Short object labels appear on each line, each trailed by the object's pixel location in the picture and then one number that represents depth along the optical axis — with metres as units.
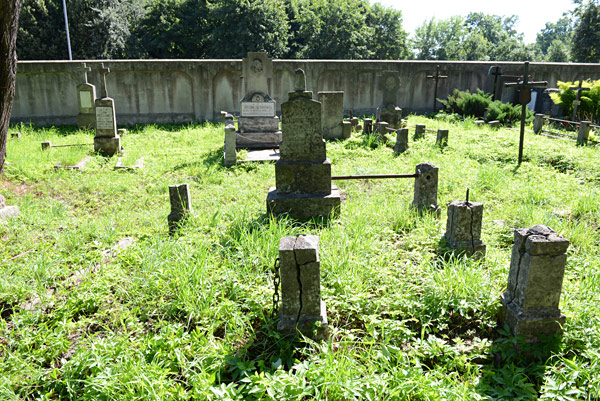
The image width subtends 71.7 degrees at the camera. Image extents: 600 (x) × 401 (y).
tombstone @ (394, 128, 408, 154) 9.53
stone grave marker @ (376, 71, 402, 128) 12.52
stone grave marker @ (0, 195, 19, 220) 5.62
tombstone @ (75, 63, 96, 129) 12.02
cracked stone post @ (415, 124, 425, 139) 11.03
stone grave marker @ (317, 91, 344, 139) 11.70
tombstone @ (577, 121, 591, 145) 9.53
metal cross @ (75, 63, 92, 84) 11.95
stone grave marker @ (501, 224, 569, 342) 2.70
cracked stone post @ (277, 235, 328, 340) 2.75
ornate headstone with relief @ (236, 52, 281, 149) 11.23
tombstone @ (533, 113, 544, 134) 11.41
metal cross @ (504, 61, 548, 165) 8.17
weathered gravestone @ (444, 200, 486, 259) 3.95
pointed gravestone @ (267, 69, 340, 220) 5.27
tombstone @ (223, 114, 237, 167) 8.88
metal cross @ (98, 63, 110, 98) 10.45
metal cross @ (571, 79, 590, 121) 12.00
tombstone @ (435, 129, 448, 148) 9.82
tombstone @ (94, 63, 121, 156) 10.16
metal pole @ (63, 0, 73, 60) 21.38
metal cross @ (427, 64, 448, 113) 15.36
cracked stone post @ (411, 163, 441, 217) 5.26
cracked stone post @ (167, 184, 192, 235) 5.03
